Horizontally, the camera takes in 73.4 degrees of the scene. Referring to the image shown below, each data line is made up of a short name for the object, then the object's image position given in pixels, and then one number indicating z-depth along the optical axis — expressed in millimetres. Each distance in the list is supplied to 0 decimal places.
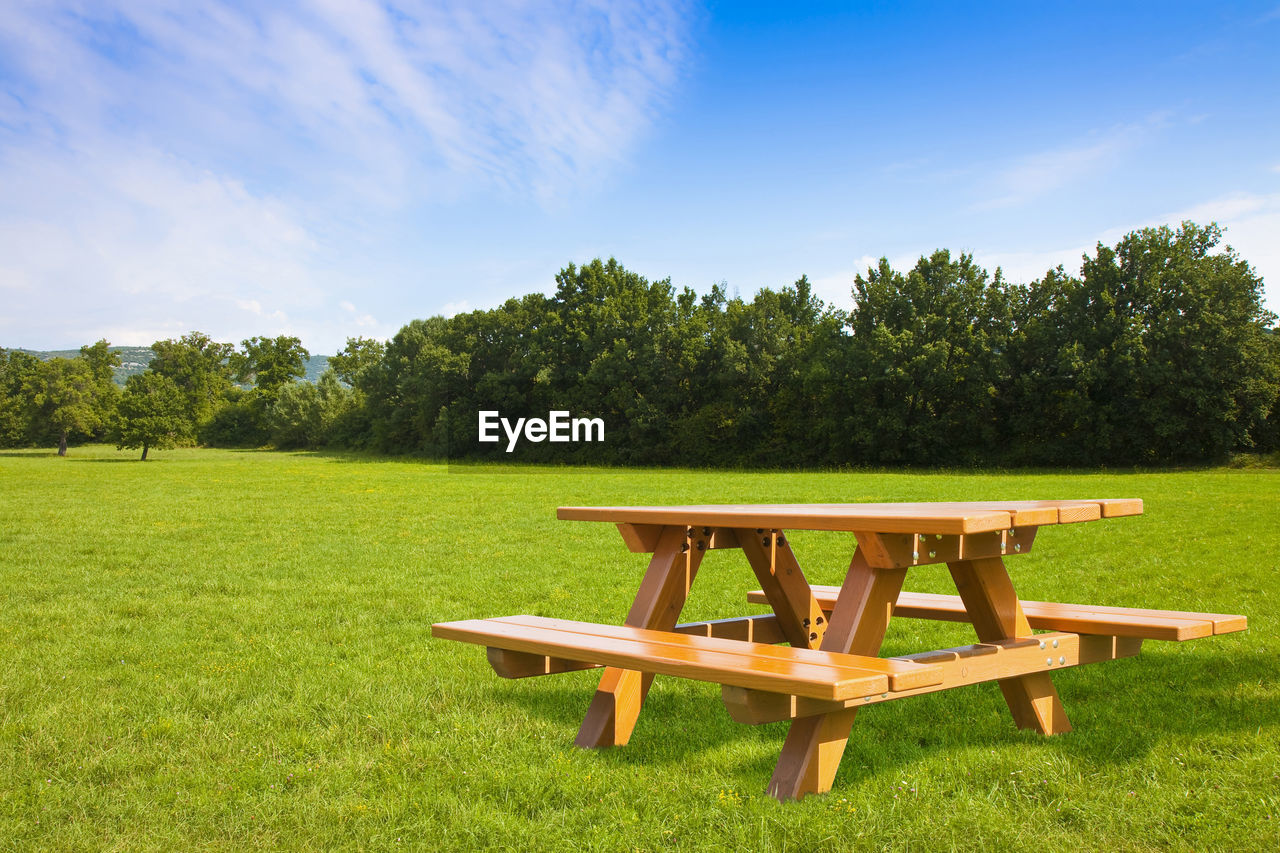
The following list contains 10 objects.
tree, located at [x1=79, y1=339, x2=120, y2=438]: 73262
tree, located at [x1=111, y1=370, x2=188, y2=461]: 49750
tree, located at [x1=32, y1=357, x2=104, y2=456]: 64062
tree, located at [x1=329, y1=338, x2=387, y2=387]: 103125
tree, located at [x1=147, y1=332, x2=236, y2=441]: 98312
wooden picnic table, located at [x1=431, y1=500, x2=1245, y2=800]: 3070
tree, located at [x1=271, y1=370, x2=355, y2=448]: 75000
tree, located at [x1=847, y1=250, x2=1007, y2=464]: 41250
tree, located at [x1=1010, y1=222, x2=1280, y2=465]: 36906
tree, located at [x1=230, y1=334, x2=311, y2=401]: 106062
